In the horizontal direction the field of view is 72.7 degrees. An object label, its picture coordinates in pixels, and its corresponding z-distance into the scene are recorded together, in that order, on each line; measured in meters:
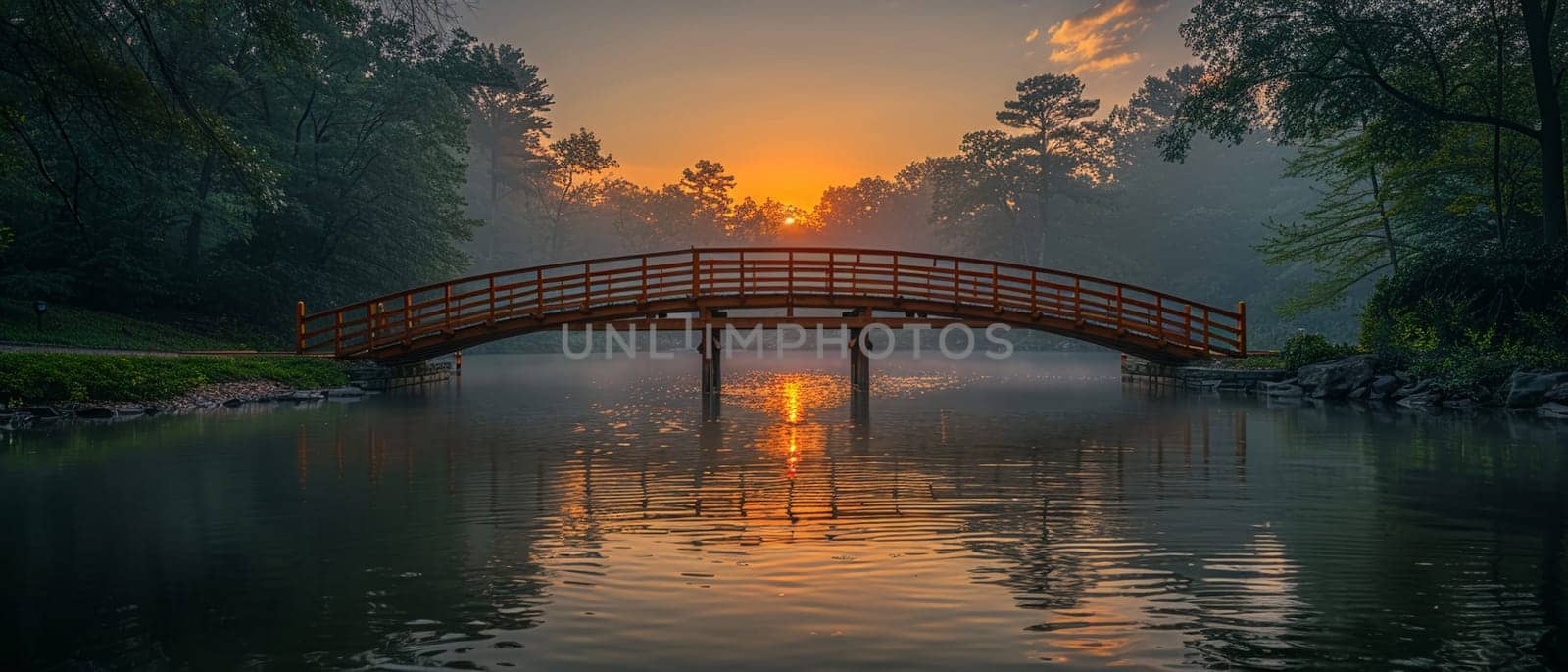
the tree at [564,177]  86.00
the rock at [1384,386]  24.12
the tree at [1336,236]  34.31
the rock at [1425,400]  22.38
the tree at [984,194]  81.19
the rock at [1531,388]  20.44
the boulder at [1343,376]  24.97
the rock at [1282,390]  26.39
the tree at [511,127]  90.62
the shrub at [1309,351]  28.27
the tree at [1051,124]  77.50
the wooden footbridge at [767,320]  28.92
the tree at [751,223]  118.25
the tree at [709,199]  108.19
